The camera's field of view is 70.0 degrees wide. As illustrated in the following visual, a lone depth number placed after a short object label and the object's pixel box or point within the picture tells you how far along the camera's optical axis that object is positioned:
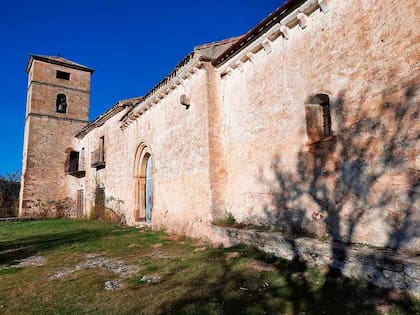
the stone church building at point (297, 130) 3.87
